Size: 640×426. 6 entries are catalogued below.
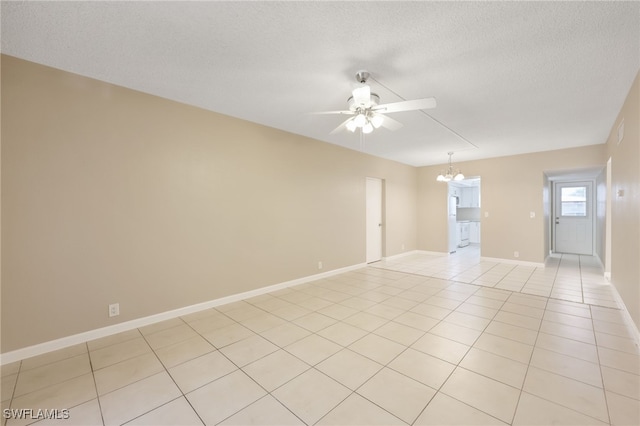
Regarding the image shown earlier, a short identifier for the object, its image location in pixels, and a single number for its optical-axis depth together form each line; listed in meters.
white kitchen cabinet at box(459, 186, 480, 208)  10.02
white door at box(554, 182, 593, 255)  7.18
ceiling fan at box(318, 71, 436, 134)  2.33
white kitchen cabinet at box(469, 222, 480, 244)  9.85
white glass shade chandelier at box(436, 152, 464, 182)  5.78
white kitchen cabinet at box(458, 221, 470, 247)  8.87
